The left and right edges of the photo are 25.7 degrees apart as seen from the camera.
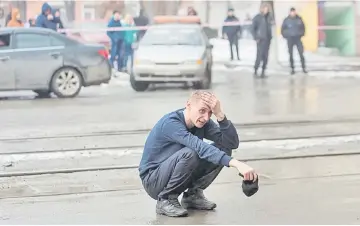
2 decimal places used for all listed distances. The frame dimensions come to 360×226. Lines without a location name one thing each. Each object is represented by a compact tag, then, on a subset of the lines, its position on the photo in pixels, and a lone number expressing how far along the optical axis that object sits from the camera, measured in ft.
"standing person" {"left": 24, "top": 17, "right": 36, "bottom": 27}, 71.05
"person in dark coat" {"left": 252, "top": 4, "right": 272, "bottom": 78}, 65.21
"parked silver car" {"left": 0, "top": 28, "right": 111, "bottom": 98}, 50.42
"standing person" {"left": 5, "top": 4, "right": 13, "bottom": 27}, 69.74
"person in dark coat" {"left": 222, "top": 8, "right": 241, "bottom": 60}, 81.25
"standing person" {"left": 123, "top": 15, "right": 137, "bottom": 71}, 70.79
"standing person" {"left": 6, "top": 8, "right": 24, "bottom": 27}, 67.97
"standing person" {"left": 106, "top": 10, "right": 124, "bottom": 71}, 69.87
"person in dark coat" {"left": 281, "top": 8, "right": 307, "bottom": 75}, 66.74
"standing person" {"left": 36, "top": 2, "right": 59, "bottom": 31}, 66.13
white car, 56.03
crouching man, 18.67
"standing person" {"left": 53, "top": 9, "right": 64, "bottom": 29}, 68.84
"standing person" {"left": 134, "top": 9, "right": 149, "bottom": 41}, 78.52
